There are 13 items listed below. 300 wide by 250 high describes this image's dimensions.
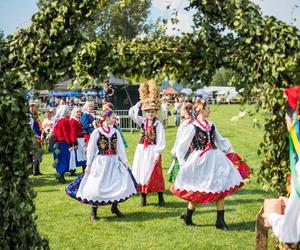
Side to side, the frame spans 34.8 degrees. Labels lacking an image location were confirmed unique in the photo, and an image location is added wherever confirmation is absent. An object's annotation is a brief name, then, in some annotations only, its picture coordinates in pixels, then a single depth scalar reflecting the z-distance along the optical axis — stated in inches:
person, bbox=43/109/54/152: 615.8
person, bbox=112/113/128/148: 334.0
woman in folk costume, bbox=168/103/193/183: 358.5
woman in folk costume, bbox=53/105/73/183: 456.1
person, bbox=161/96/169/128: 1044.2
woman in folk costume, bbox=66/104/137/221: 310.0
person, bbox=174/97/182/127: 997.1
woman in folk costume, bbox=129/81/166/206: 352.8
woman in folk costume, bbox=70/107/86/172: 462.5
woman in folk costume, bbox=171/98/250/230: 287.1
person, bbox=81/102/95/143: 494.0
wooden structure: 161.9
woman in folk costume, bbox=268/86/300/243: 135.9
